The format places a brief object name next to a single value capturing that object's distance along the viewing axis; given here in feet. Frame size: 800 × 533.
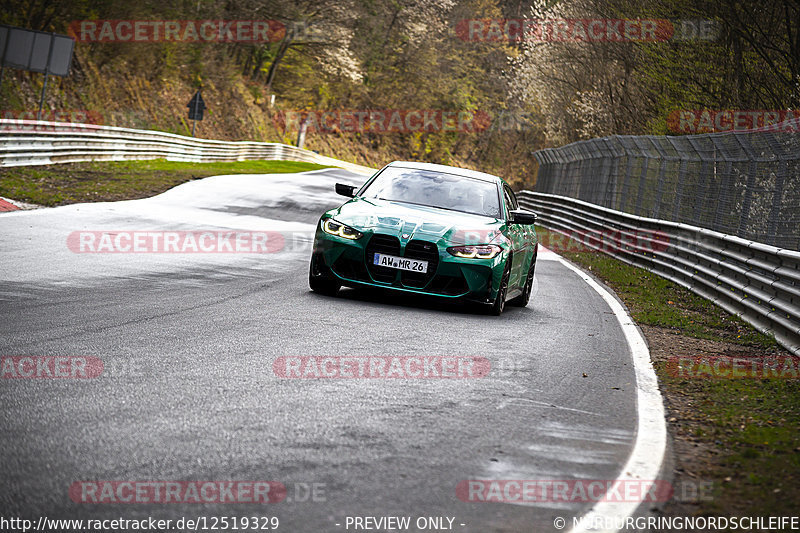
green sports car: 64.64
